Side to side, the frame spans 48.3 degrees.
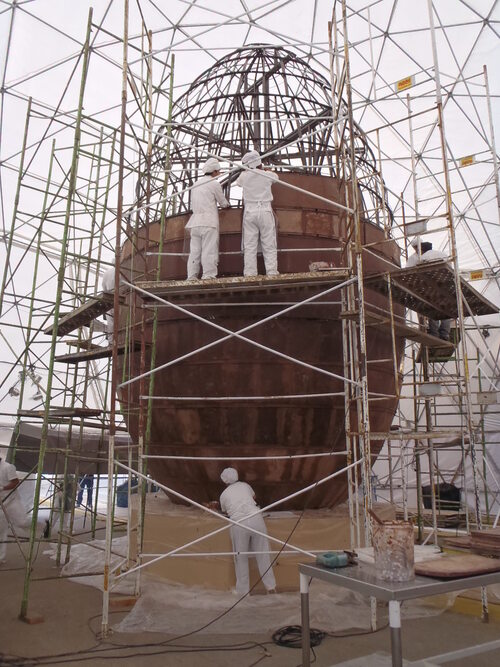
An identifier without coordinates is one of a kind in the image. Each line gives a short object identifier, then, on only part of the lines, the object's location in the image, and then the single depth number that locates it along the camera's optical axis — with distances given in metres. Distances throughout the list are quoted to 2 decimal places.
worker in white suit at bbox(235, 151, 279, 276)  7.89
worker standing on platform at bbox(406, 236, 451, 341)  10.73
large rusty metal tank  8.32
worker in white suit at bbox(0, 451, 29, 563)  9.81
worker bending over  7.44
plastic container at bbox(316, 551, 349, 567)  4.36
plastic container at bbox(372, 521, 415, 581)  3.91
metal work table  3.51
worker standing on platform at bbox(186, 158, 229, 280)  8.09
